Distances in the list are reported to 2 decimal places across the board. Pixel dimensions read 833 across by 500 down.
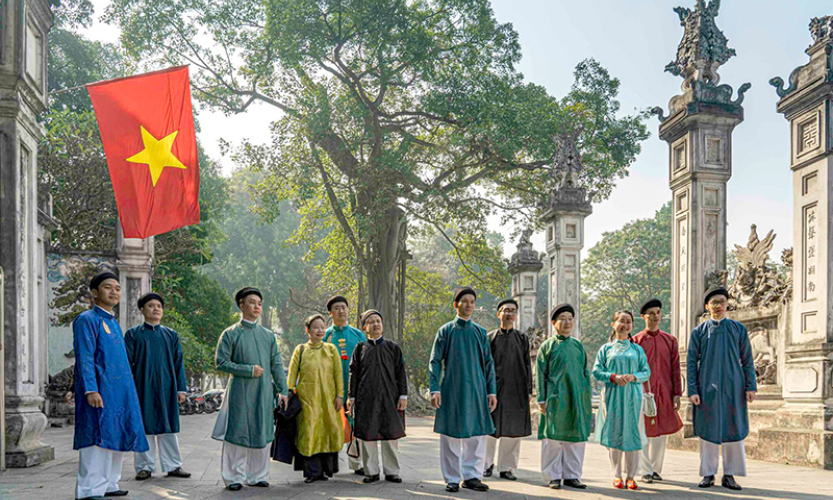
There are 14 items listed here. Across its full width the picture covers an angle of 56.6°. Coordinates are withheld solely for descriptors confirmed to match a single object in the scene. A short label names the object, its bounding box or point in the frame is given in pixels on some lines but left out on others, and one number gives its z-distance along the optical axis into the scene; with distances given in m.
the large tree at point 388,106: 17.44
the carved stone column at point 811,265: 7.90
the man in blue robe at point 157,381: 6.93
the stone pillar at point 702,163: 10.51
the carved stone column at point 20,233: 7.21
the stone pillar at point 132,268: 14.25
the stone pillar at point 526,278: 19.50
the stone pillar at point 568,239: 13.86
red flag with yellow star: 7.76
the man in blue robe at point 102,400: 5.54
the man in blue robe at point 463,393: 6.36
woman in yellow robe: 6.57
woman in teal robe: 6.38
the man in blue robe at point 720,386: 6.52
